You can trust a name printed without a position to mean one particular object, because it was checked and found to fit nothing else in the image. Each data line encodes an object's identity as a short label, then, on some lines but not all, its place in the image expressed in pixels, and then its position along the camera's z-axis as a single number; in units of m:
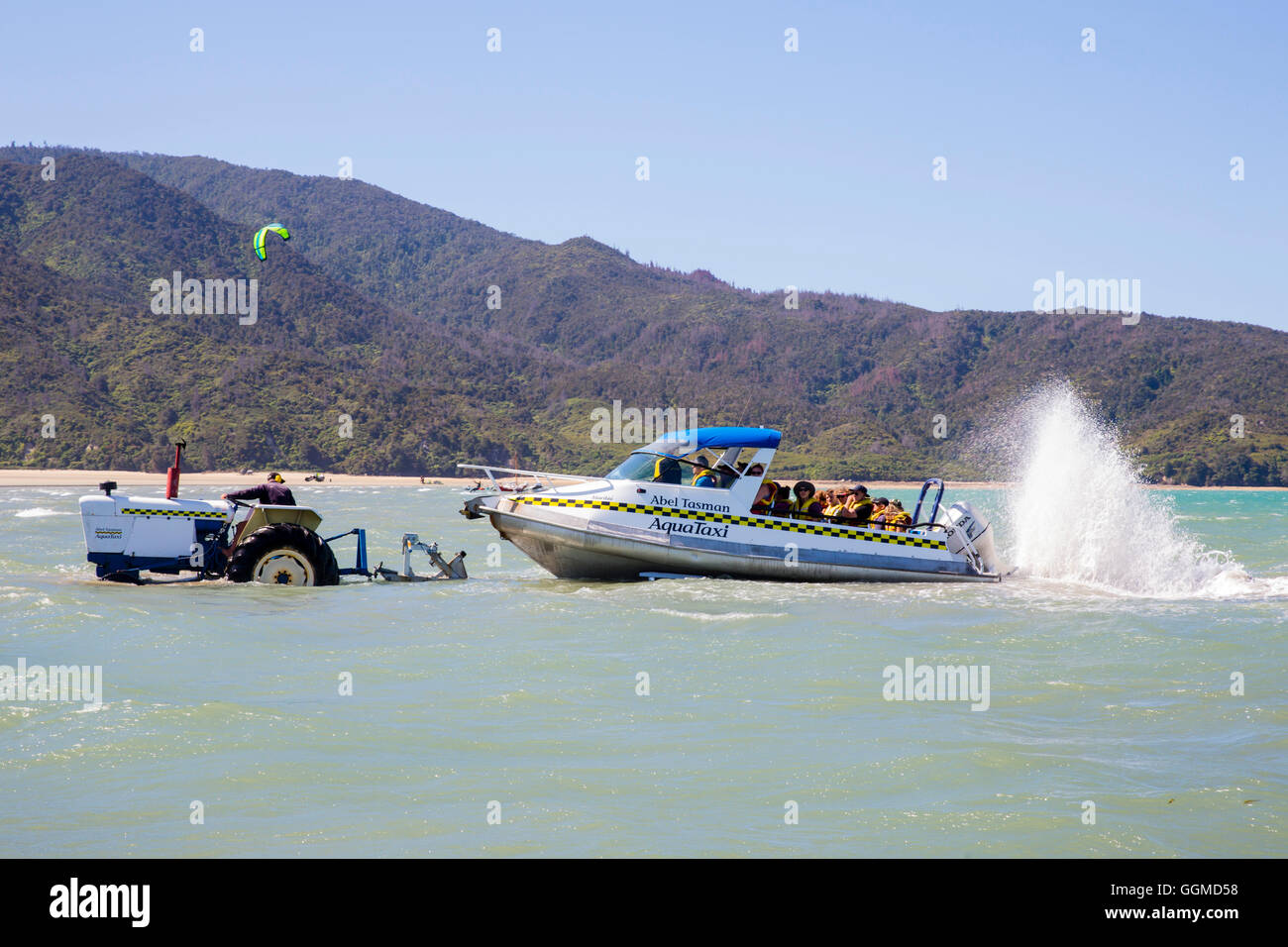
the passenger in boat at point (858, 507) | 18.33
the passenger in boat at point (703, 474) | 17.53
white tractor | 15.67
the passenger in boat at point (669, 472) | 17.64
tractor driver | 15.65
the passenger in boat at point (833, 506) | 18.20
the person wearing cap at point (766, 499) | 17.81
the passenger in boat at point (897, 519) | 18.53
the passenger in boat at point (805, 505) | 17.97
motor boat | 17.36
